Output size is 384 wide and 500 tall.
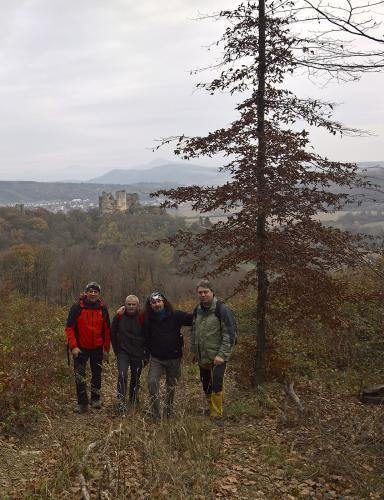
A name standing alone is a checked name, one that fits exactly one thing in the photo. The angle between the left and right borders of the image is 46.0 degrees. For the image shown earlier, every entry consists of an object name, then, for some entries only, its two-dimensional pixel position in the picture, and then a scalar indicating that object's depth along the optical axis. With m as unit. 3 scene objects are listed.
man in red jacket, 6.66
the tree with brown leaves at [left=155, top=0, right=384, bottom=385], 7.05
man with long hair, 6.17
